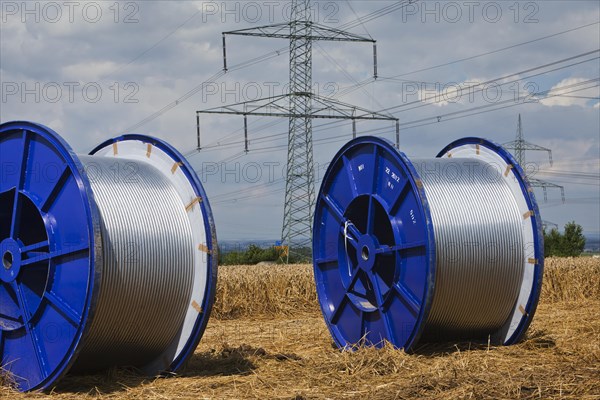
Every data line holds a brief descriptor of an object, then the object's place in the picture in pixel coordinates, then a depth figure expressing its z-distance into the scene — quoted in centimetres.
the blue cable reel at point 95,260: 856
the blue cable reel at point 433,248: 1038
